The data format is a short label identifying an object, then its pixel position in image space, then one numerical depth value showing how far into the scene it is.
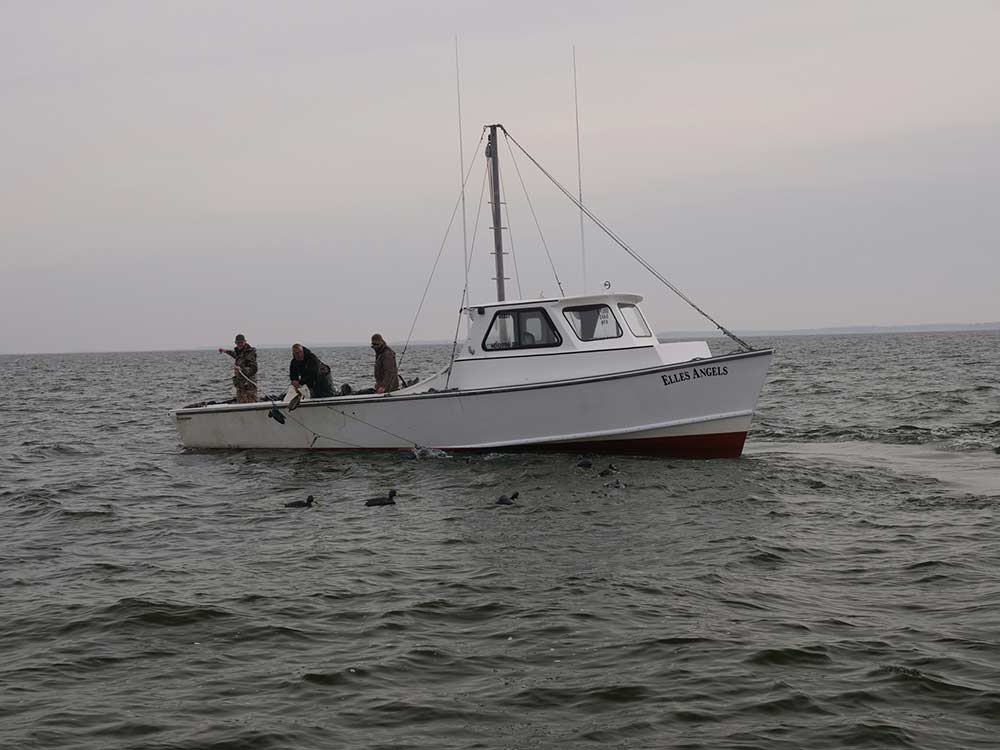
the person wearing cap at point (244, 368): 19.25
